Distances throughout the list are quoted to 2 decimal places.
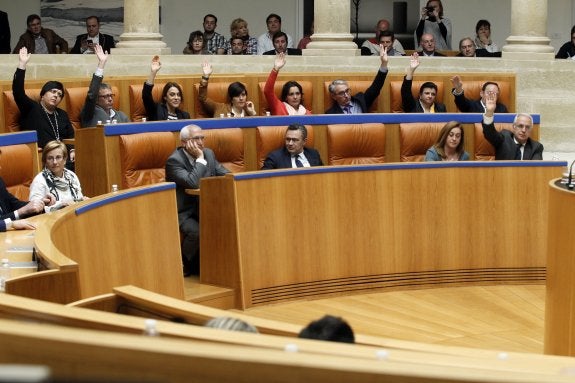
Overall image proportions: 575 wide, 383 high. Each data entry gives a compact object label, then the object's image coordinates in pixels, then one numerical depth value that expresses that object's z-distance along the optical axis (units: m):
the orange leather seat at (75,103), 14.63
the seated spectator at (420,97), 16.20
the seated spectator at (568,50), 20.40
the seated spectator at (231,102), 15.17
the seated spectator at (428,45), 20.15
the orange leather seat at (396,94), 17.05
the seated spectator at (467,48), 20.07
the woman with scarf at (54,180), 10.88
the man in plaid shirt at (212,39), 20.71
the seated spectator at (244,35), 20.39
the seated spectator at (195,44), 19.48
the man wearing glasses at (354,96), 15.87
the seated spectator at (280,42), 19.44
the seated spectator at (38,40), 20.75
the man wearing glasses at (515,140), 13.71
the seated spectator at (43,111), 13.59
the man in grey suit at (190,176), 12.27
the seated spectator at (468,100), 16.28
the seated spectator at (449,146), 13.57
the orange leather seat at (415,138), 14.55
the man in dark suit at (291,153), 13.18
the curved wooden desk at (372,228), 12.02
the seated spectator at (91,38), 20.85
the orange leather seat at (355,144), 14.23
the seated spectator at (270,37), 20.70
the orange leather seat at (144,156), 12.75
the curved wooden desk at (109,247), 6.70
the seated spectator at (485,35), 21.52
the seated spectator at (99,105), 14.08
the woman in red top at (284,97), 15.71
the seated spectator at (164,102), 14.83
